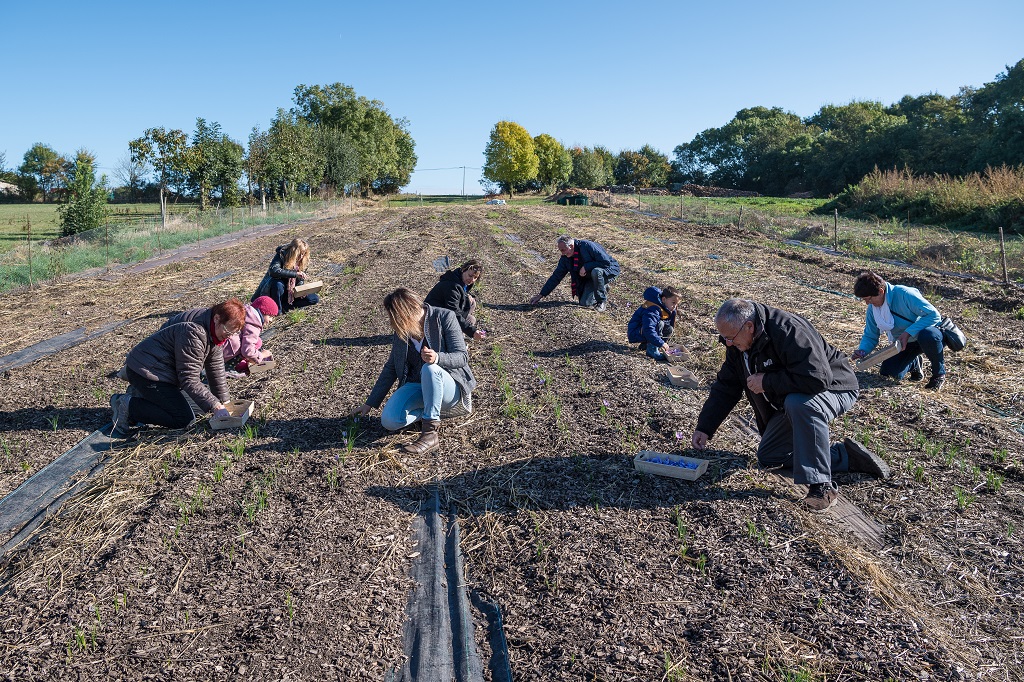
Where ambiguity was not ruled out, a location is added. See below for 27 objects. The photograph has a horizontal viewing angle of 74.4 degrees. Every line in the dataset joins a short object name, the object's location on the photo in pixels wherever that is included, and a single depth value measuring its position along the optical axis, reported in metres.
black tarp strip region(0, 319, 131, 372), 8.85
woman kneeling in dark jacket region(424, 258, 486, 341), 8.95
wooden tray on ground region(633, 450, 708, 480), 5.09
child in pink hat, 8.07
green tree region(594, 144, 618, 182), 98.19
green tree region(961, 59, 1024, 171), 34.66
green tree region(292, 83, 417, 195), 74.88
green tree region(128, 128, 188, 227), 26.19
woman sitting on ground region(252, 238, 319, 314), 10.38
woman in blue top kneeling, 7.02
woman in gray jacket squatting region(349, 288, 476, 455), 5.68
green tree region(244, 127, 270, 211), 38.62
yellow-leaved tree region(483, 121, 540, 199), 91.62
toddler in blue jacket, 8.70
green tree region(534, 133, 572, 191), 96.88
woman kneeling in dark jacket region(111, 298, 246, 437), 5.87
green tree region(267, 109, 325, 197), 42.06
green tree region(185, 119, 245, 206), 30.19
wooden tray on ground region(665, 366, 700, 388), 7.52
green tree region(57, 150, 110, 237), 25.12
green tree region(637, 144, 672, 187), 93.64
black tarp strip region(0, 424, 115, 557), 4.75
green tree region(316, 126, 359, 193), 58.25
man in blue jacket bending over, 11.41
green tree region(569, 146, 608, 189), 91.82
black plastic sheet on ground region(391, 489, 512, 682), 3.39
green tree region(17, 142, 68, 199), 68.01
